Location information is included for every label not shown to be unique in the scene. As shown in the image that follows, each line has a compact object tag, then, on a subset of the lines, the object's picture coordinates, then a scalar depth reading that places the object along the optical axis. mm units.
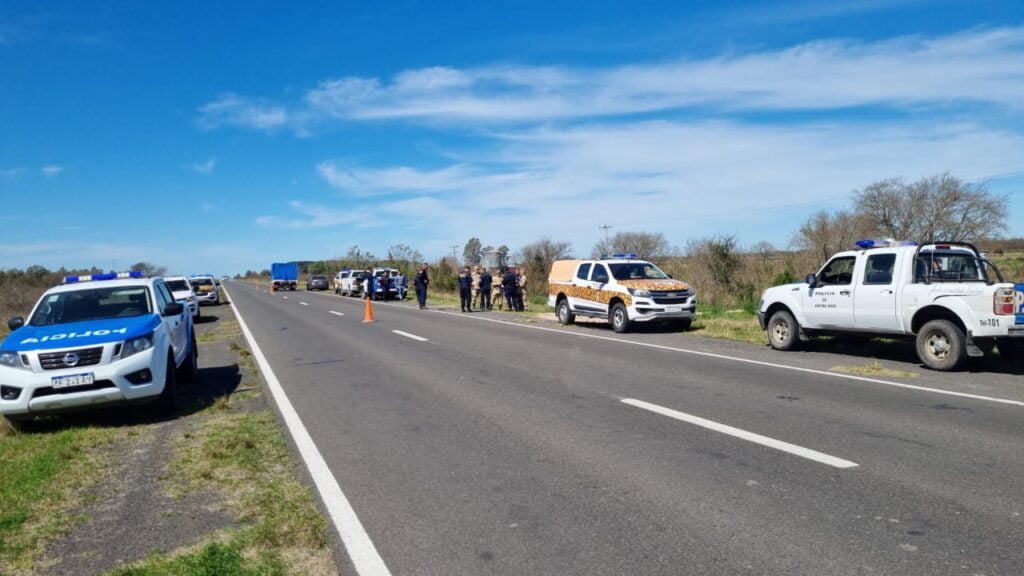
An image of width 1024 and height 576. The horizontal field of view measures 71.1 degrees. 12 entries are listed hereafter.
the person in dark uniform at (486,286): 28797
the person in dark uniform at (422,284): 29859
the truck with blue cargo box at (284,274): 67312
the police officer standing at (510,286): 27453
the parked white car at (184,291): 25938
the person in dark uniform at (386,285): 40156
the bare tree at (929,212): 36938
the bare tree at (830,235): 29391
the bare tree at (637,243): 54303
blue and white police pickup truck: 7828
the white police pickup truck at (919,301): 10070
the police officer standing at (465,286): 27562
